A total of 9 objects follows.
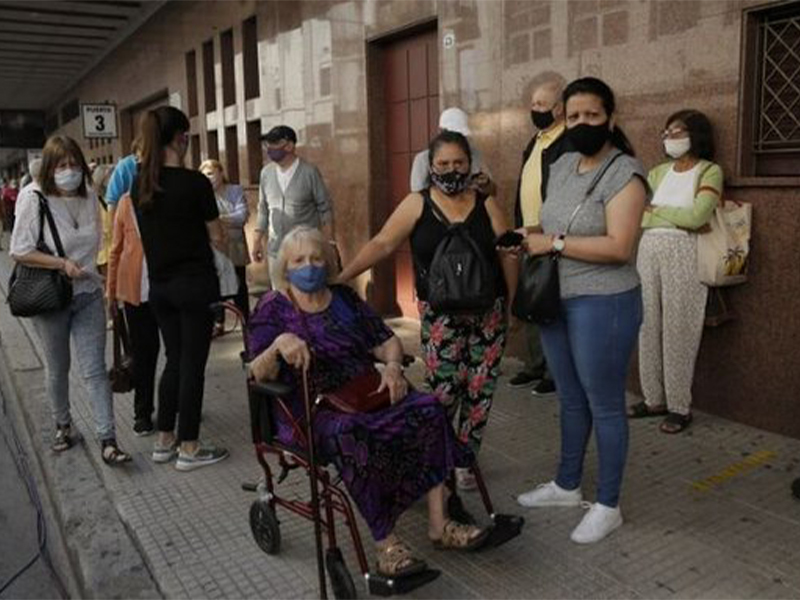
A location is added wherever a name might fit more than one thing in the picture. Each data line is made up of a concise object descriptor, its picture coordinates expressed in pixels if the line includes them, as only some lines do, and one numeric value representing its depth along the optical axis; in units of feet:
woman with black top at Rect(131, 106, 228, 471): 12.42
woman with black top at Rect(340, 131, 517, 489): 10.57
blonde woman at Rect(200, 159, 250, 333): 21.98
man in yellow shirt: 14.12
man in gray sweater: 18.51
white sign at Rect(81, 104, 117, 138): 41.06
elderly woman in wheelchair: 8.89
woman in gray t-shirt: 9.48
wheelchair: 8.72
